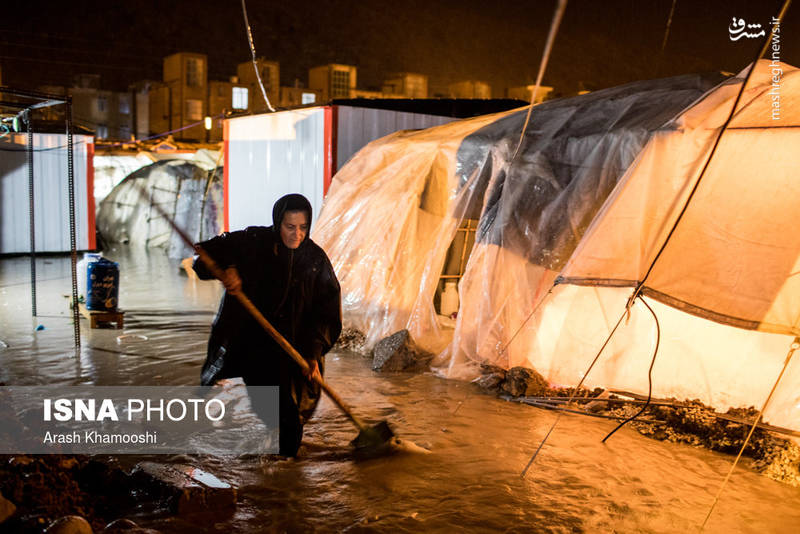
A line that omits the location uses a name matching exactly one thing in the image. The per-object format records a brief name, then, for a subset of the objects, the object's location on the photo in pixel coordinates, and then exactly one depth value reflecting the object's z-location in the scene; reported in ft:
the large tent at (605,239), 14.75
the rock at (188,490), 11.12
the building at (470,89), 122.42
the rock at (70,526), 9.23
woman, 13.19
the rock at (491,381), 19.20
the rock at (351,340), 24.15
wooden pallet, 26.35
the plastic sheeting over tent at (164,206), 60.70
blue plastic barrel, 26.16
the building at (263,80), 115.44
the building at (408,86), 120.26
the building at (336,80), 119.34
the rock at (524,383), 18.45
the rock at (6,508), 9.34
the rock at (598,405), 17.56
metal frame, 20.43
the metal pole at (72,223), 20.86
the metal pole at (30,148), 24.59
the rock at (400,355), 21.13
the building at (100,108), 111.04
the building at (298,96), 119.34
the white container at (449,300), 27.37
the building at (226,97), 111.34
